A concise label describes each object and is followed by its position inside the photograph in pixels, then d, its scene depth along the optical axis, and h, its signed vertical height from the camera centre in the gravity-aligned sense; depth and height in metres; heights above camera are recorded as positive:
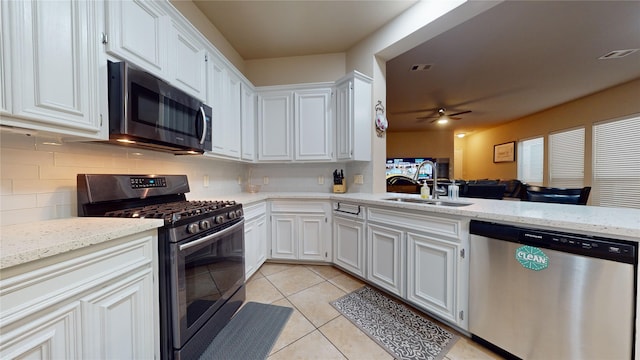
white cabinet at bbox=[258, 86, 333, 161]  2.83 +0.68
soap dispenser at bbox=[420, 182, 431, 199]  2.16 -0.14
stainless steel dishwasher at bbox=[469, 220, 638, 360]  1.00 -0.61
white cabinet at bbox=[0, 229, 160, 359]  0.64 -0.45
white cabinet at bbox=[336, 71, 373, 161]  2.61 +0.72
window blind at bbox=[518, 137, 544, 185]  5.73 +0.43
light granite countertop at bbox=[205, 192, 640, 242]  1.01 -0.22
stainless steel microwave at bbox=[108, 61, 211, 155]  1.16 +0.39
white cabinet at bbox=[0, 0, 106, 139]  0.83 +0.47
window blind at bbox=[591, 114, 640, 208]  3.82 +0.23
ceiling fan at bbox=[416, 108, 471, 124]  5.52 +1.60
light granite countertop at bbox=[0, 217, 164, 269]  0.65 -0.21
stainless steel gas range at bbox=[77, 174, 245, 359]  1.17 -0.44
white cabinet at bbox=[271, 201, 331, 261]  2.63 -0.64
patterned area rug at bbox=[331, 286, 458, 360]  1.43 -1.10
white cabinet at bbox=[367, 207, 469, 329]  1.49 -0.64
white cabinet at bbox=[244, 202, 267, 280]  2.19 -0.64
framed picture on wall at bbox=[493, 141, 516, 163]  6.53 +0.74
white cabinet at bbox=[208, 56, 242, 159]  2.05 +0.70
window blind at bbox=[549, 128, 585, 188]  4.63 +0.38
